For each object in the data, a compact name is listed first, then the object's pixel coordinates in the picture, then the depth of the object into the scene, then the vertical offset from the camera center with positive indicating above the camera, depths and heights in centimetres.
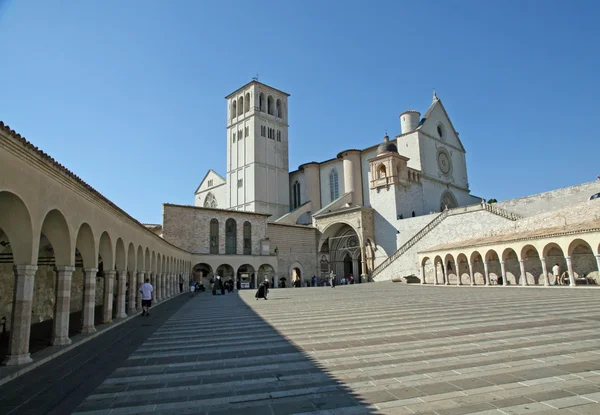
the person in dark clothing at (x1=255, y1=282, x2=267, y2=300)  1921 -84
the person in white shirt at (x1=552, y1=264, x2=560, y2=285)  2136 -45
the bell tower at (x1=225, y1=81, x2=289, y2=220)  5100 +1625
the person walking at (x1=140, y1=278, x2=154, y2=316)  1352 -60
